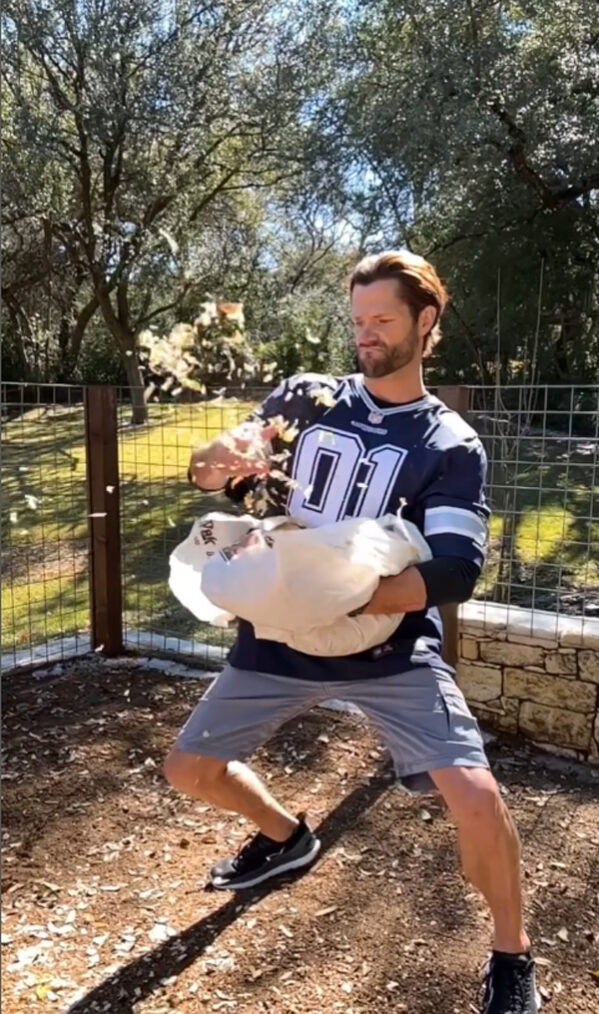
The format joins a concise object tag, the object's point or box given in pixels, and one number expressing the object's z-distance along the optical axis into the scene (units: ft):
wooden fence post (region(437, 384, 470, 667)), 10.91
